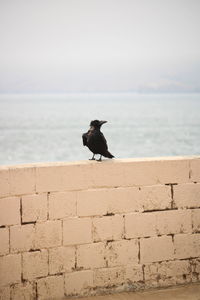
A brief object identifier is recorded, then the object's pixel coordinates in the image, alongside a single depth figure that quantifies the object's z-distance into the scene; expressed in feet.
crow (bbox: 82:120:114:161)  29.81
